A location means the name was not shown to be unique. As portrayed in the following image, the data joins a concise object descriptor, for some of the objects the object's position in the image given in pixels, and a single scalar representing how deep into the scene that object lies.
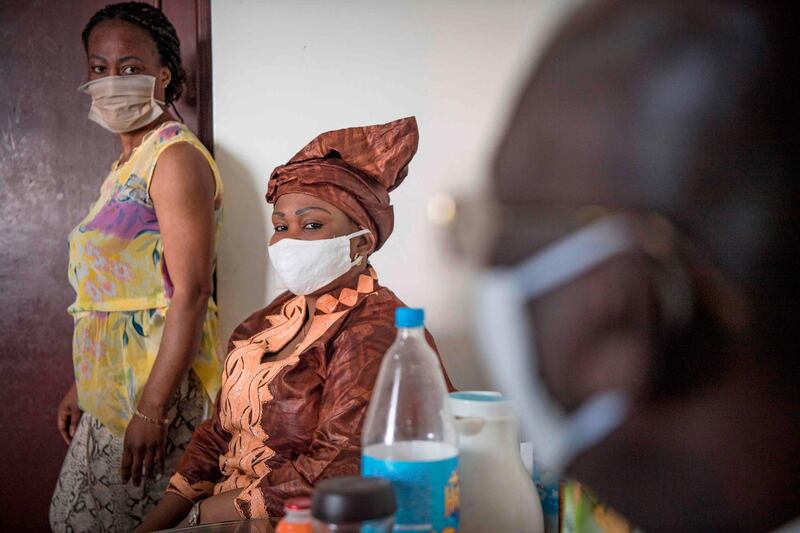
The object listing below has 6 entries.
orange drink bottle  0.73
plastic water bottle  0.81
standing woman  1.46
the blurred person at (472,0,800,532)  0.73
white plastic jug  0.82
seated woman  1.17
